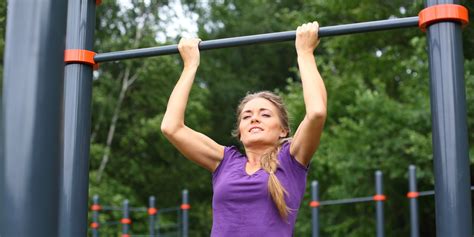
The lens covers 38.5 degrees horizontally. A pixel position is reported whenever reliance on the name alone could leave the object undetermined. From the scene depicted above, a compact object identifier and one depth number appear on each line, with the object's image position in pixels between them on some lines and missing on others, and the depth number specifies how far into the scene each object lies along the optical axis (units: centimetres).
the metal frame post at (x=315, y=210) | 671
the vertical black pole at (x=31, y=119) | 195
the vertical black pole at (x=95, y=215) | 875
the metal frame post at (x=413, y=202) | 602
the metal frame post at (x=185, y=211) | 808
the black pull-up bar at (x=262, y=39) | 197
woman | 195
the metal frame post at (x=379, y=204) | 632
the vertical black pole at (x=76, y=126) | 222
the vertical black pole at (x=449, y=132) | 177
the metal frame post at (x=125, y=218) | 827
